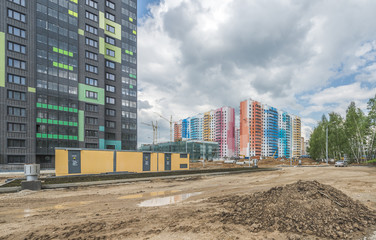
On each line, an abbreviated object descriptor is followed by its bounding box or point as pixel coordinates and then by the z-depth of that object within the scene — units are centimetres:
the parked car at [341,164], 4316
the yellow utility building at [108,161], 2202
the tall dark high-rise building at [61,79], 4138
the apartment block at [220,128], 15288
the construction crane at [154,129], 13089
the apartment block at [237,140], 16084
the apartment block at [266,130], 13775
